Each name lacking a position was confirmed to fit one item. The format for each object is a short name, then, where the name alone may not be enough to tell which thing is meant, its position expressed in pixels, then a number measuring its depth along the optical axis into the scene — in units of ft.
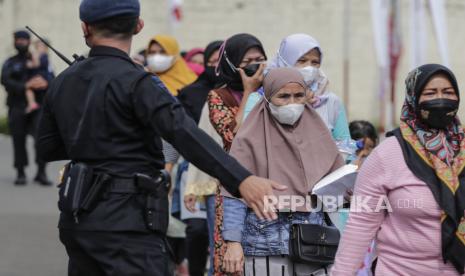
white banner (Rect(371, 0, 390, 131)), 95.31
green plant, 131.14
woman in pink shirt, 27.68
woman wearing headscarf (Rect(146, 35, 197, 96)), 57.65
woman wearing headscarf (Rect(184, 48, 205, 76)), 66.37
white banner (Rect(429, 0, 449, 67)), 85.14
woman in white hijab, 38.08
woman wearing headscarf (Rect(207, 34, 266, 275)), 37.94
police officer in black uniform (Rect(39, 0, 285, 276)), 25.50
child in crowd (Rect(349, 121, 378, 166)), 44.96
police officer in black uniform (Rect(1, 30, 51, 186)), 83.55
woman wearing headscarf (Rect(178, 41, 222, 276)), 49.41
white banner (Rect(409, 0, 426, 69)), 84.35
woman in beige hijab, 32.95
